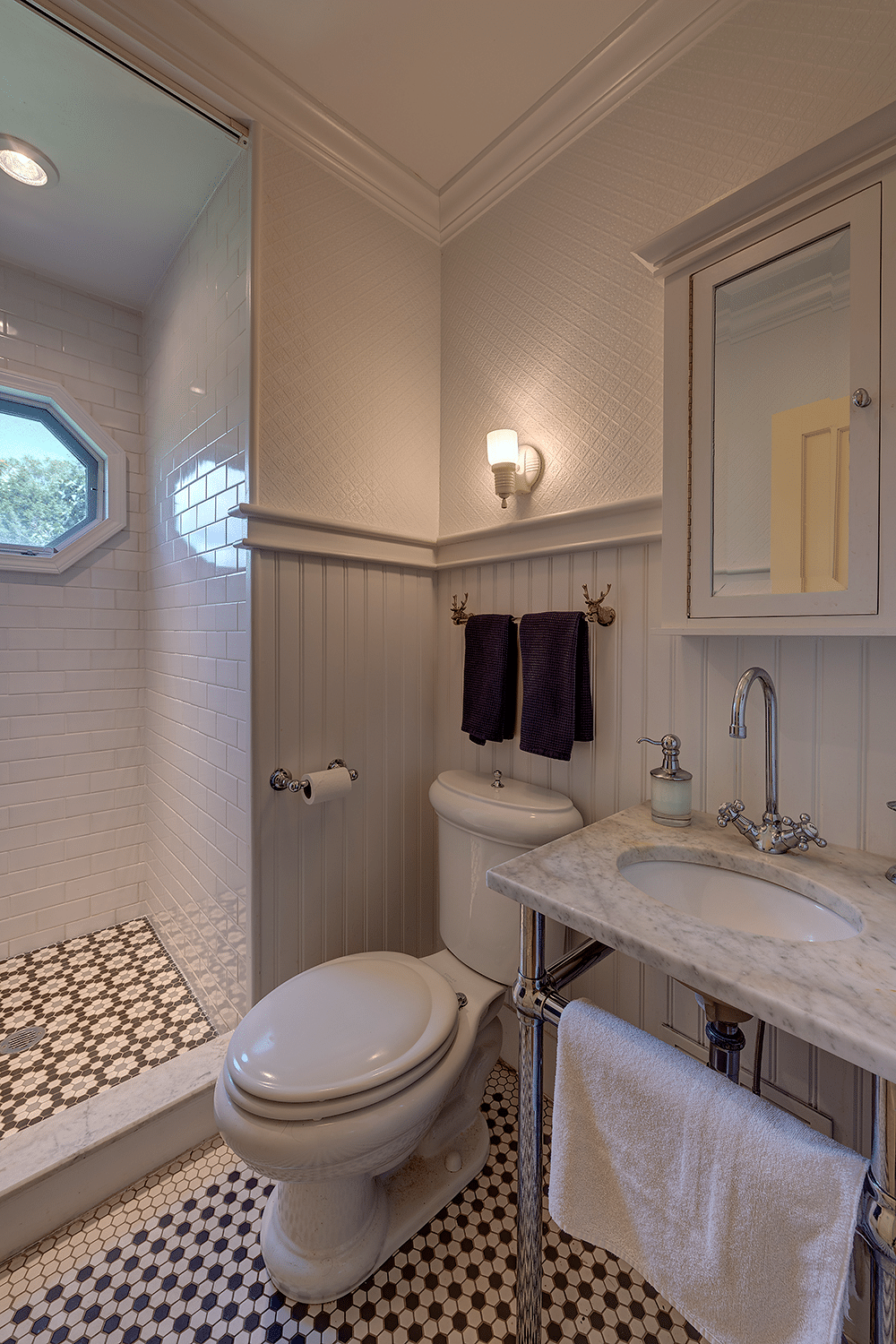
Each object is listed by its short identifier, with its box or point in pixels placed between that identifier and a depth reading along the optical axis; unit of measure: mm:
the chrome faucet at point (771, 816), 924
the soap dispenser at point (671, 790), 1066
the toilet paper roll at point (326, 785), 1367
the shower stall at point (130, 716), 1295
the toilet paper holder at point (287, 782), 1367
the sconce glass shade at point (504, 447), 1447
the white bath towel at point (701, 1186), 550
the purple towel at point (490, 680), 1504
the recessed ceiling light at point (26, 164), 1456
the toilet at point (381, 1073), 907
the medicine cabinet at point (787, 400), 853
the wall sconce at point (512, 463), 1449
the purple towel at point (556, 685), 1319
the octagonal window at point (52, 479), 1920
